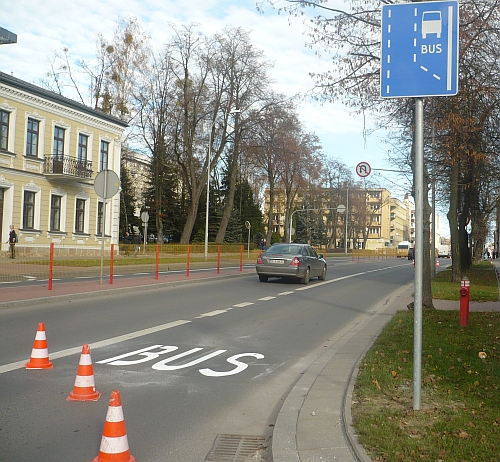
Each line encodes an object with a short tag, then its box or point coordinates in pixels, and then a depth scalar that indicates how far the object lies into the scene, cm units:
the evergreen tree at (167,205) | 5650
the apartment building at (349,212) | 9131
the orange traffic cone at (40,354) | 730
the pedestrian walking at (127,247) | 4028
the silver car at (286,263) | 2180
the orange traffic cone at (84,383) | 600
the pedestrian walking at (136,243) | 3845
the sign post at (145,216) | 3638
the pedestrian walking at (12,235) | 3125
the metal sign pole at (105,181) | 1745
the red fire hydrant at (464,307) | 1107
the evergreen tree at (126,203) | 5812
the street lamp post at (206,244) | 3866
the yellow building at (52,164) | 3441
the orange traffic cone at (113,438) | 410
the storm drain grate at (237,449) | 456
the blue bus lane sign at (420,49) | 534
